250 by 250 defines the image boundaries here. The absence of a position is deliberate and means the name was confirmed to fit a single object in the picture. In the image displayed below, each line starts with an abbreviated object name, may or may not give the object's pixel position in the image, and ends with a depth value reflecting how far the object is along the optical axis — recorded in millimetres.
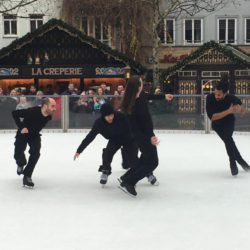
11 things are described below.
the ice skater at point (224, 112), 9375
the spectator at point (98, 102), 18984
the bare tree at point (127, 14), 32250
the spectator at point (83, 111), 19031
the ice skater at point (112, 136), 8320
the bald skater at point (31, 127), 8297
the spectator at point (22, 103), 18986
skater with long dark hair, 7586
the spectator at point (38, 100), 19038
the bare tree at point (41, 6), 33875
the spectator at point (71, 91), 19953
